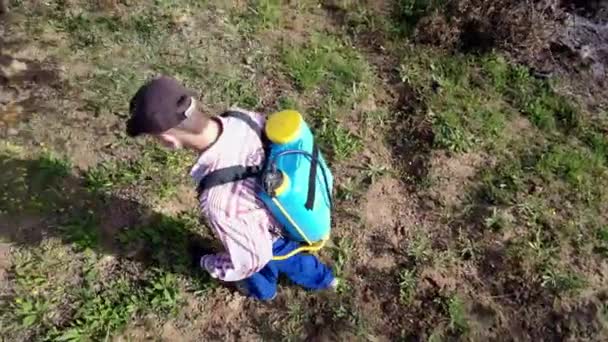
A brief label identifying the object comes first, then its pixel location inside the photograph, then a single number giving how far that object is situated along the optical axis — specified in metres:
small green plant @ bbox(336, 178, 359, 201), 4.59
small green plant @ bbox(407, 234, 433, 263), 4.32
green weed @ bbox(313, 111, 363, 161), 4.78
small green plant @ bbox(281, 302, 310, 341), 4.05
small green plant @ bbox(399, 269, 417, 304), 4.17
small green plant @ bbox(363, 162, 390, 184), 4.68
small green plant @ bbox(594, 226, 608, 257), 4.34
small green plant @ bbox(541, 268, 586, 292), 4.15
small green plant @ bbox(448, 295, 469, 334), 4.05
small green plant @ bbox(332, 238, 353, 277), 4.32
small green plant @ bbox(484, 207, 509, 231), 4.43
